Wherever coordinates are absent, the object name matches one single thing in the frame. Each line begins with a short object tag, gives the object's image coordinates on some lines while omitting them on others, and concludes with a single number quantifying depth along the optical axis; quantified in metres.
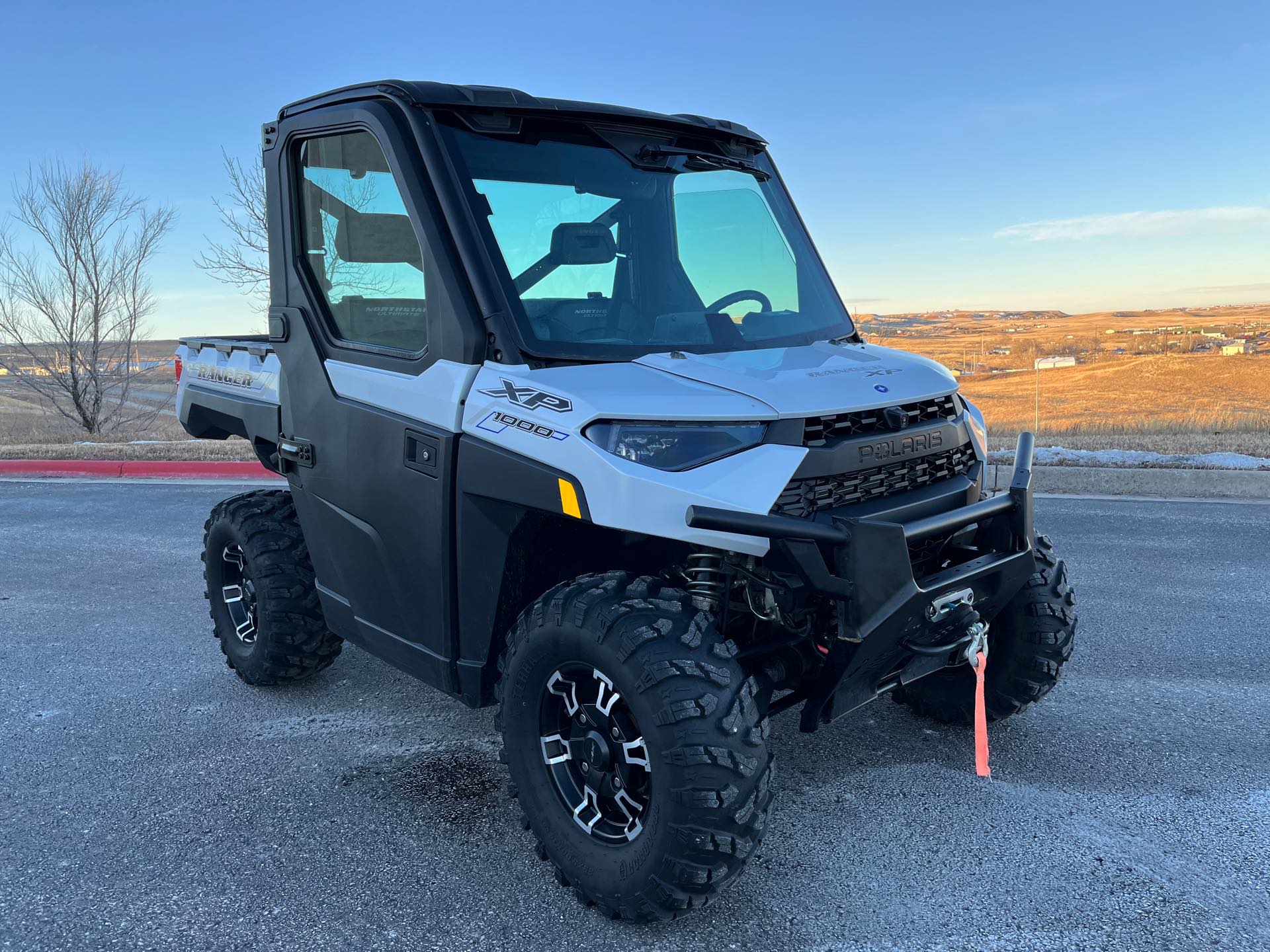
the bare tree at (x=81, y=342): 23.62
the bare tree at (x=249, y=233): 23.05
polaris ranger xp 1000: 2.73
